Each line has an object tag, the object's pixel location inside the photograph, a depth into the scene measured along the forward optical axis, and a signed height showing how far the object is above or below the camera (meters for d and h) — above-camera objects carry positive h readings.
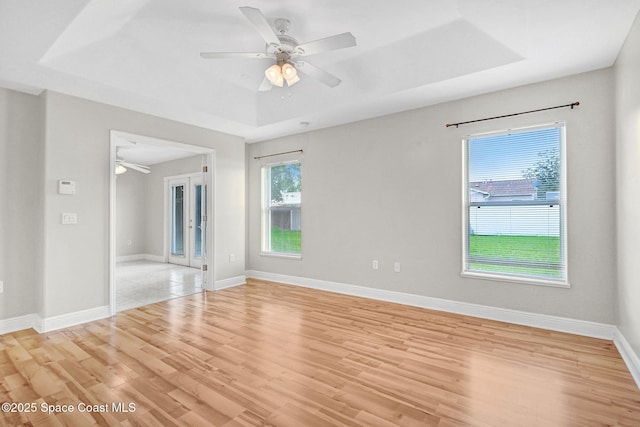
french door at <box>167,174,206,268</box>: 7.62 -0.13
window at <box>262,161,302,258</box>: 5.62 +0.10
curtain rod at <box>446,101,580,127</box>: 3.21 +1.13
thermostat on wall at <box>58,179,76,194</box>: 3.48 +0.32
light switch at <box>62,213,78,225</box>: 3.52 -0.03
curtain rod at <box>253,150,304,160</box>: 5.50 +1.11
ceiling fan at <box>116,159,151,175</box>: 6.43 +1.01
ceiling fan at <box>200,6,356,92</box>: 2.37 +1.37
